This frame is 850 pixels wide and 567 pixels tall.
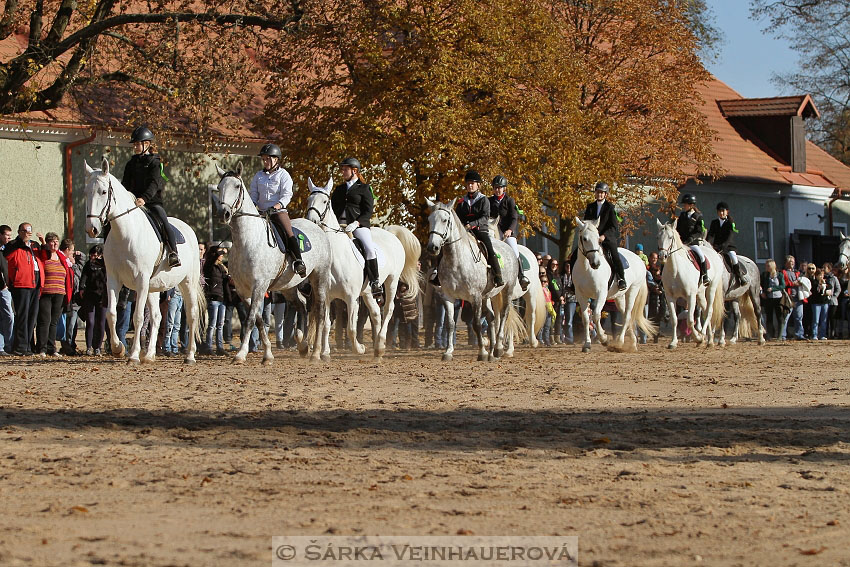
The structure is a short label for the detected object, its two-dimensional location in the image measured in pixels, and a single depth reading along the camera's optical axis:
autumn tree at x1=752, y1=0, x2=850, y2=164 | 53.28
